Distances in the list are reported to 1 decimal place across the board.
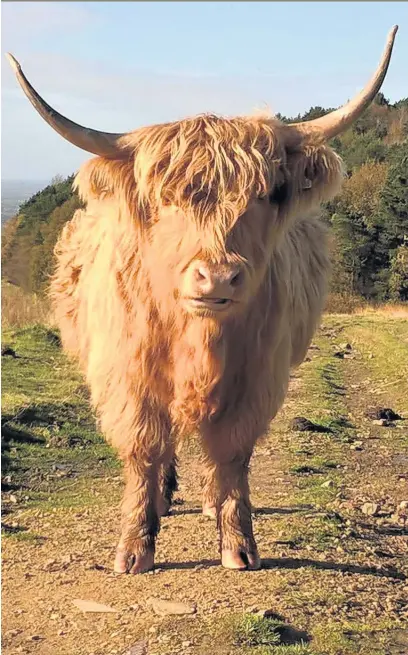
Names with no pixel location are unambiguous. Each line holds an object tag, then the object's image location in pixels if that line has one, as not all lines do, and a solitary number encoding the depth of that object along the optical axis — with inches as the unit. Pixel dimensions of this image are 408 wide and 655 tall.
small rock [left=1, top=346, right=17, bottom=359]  330.1
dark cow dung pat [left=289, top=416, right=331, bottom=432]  232.7
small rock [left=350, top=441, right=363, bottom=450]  215.9
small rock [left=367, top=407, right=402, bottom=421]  252.2
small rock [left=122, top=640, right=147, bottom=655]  110.2
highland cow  117.0
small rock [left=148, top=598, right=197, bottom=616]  121.0
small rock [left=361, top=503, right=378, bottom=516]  165.8
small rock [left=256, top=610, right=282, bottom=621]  117.3
